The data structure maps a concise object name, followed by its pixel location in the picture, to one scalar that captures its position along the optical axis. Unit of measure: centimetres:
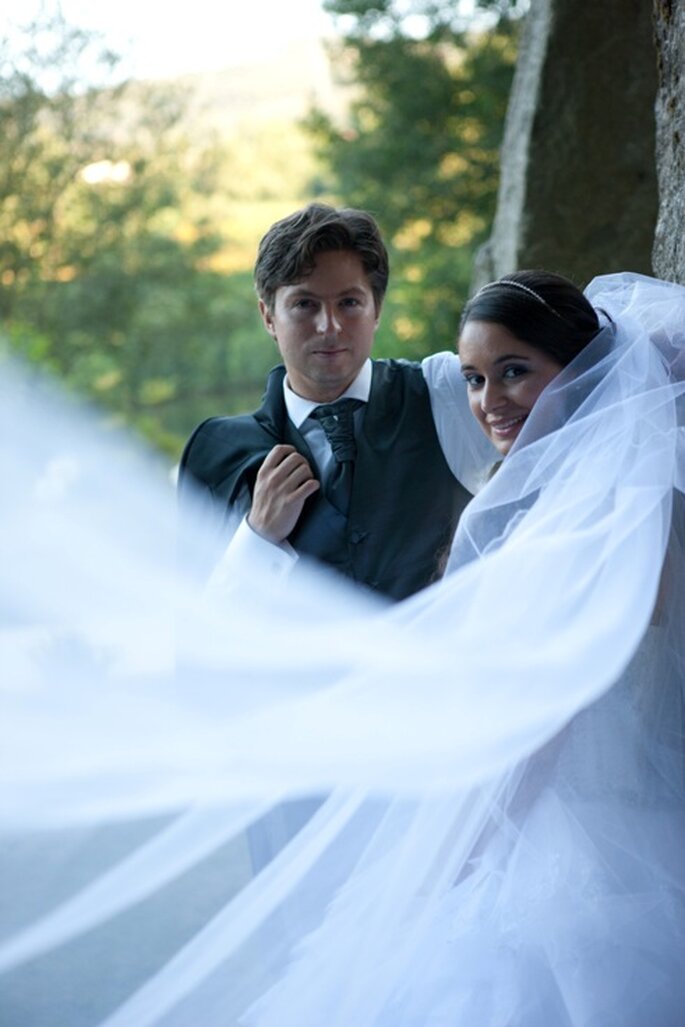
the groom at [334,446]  216
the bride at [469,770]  158
